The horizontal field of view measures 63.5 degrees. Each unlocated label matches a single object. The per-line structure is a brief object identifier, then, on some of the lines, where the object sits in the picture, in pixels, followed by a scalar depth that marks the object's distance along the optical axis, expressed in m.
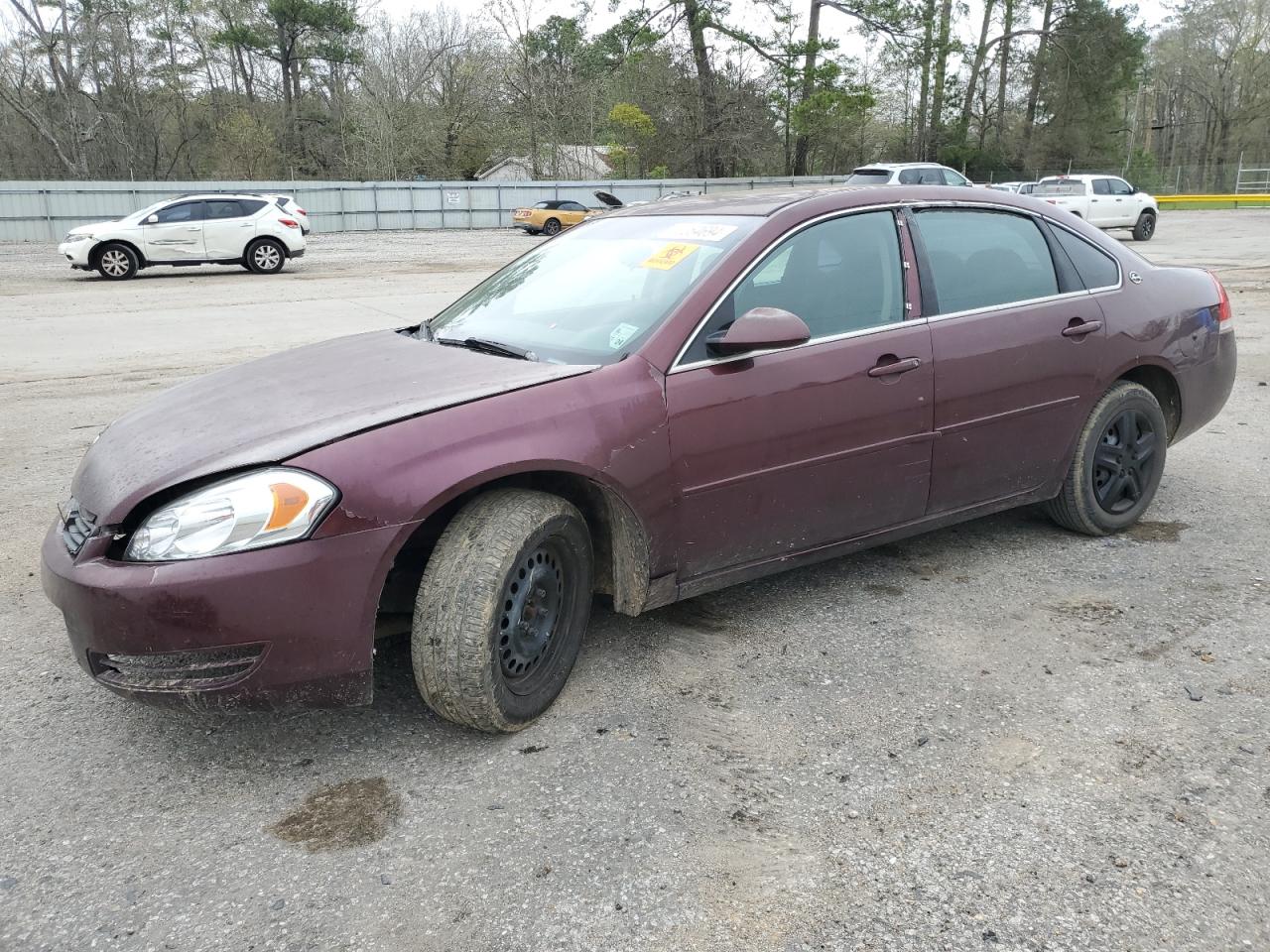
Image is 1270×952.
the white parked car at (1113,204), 25.52
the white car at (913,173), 23.02
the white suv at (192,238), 19.12
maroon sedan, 2.62
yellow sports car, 33.19
